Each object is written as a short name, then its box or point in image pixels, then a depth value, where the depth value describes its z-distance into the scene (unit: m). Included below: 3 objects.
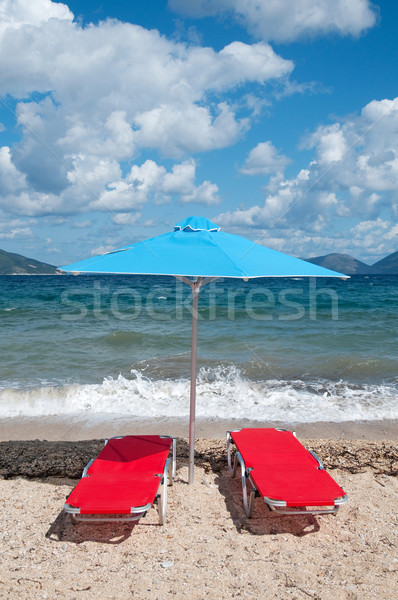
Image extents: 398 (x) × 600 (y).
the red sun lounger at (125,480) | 3.48
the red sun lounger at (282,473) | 3.61
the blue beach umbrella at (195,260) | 3.41
